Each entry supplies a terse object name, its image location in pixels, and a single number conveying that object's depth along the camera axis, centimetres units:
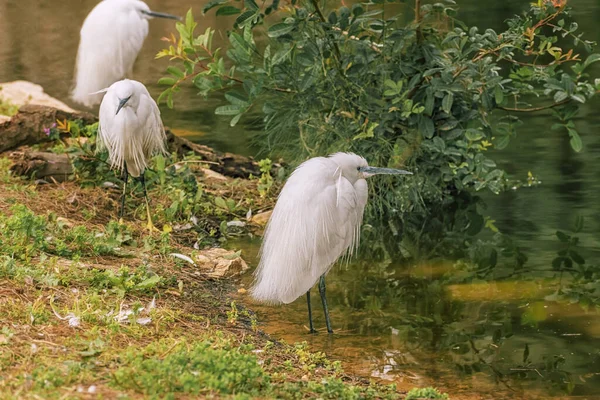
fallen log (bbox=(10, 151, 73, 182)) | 1196
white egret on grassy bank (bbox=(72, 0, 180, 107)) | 1487
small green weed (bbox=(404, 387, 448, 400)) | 654
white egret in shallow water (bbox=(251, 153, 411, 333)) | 863
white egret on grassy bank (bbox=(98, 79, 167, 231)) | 1084
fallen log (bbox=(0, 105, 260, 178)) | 1213
